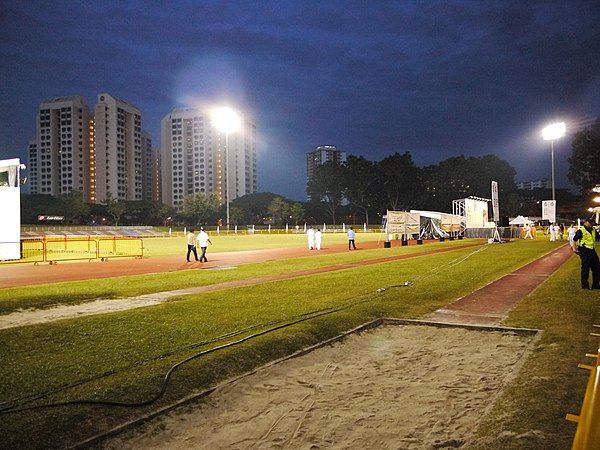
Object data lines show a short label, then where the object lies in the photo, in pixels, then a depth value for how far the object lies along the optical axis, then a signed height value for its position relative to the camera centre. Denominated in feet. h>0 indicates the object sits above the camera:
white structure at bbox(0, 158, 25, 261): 77.97 +1.18
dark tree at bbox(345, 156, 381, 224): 343.87 +31.60
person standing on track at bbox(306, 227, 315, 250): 110.42 -2.23
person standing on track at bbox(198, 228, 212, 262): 76.18 -1.91
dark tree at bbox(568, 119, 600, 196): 222.69 +30.81
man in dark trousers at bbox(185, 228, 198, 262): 76.86 -2.14
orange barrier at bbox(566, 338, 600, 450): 6.45 -2.80
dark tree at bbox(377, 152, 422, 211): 331.98 +32.12
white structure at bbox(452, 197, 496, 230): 166.91 +5.02
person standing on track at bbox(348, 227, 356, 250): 110.32 -1.63
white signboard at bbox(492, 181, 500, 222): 126.55 +7.71
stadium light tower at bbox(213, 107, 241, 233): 189.47 +44.16
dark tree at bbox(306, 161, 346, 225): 357.00 +31.31
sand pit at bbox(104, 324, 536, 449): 14.19 -6.08
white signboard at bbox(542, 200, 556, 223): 143.43 +4.59
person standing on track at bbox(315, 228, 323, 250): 112.37 -2.50
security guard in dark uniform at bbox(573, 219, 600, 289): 41.06 -2.33
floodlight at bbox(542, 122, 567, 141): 162.09 +31.54
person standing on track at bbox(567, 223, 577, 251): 88.74 -1.18
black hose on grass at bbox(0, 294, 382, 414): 15.98 -5.70
